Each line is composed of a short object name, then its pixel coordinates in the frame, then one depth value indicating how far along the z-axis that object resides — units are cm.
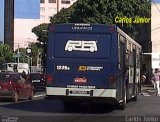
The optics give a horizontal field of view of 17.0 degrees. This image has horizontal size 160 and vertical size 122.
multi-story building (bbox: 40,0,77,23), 15642
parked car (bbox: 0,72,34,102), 2659
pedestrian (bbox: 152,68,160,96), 3584
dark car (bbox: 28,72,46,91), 4381
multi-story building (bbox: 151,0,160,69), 5767
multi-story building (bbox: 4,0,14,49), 16548
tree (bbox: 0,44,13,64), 13738
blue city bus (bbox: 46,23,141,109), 1922
